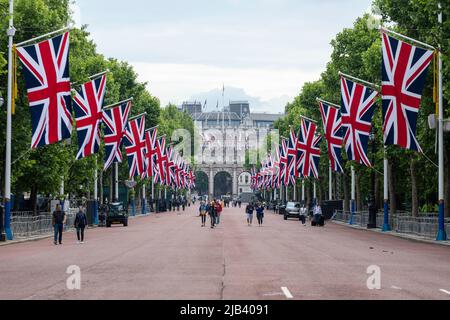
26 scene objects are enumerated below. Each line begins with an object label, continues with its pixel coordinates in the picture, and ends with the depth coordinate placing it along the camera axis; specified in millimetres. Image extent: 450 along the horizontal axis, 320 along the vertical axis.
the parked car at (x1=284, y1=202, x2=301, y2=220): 84562
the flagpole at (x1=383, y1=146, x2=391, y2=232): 54381
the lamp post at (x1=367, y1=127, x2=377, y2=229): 59331
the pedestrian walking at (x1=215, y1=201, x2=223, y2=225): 60700
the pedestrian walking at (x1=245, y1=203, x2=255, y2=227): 63706
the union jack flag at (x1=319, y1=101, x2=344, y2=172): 51375
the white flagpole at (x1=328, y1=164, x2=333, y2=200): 80975
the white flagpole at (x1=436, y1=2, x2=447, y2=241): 39750
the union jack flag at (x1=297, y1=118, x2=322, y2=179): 61531
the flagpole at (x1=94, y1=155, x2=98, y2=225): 65125
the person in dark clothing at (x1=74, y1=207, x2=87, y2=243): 38875
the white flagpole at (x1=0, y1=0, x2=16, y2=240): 38312
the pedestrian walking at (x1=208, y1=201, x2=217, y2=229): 58156
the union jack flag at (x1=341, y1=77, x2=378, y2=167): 43125
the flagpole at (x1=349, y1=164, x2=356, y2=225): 67438
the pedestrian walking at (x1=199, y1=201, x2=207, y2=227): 61575
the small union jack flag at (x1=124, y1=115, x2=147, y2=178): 60031
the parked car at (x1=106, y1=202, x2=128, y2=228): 64938
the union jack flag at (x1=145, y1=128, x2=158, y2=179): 72831
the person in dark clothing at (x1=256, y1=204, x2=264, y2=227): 63062
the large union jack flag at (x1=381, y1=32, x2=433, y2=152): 33594
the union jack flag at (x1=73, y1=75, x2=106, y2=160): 42500
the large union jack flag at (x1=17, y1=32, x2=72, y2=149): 34688
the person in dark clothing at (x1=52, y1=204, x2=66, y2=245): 37906
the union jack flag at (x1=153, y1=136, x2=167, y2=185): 79875
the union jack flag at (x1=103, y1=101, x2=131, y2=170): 50938
